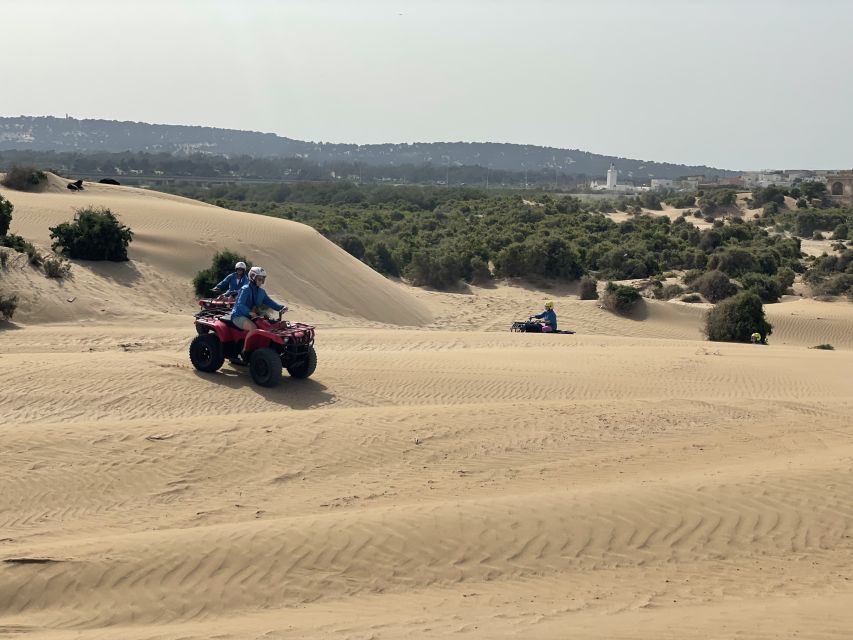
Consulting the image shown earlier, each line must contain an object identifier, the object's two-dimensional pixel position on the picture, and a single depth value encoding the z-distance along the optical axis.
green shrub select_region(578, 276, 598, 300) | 35.47
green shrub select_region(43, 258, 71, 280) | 21.20
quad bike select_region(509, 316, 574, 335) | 22.30
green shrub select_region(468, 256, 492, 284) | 38.00
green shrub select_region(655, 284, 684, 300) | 36.25
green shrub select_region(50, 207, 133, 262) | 24.22
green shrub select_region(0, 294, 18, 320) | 17.77
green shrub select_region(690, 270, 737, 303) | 35.72
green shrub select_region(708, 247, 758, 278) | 40.00
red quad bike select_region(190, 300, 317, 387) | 12.96
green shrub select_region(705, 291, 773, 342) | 26.16
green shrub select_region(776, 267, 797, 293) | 37.55
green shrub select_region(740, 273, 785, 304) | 36.16
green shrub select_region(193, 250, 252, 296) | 24.08
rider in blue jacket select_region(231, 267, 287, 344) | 12.74
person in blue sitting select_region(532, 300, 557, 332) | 21.94
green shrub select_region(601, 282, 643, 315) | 31.11
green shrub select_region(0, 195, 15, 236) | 23.70
